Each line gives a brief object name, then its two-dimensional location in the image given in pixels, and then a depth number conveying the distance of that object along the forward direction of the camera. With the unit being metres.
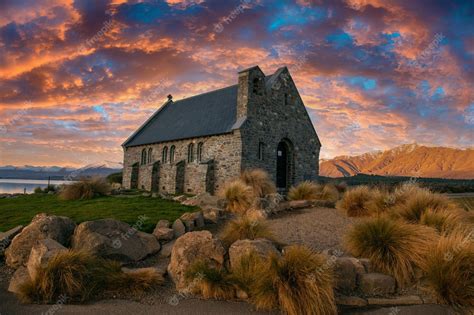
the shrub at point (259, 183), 16.02
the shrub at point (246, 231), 8.36
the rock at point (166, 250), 8.68
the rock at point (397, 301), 6.11
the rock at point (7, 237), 8.65
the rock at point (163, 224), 10.19
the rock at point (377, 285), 6.47
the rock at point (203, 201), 14.48
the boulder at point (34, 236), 8.09
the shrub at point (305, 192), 15.04
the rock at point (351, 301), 6.06
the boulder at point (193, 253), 6.98
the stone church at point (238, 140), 21.31
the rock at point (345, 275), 6.49
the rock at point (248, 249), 6.87
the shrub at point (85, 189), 17.59
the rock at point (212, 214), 11.59
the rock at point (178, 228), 9.93
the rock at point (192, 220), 10.54
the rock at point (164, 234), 9.51
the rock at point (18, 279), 6.38
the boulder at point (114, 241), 7.90
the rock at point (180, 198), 16.94
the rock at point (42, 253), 6.54
